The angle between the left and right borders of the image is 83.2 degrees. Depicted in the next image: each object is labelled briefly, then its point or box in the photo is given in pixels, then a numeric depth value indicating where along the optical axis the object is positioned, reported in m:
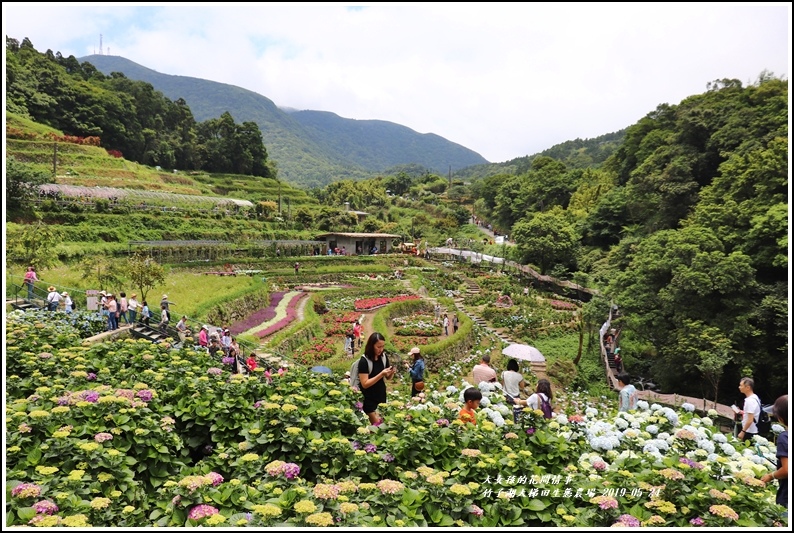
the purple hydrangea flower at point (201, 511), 2.67
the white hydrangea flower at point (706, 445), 4.25
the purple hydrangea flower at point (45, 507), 2.61
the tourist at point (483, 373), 7.04
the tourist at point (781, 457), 3.41
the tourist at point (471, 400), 4.78
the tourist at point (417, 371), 7.61
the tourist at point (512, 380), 7.11
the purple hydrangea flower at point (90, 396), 4.10
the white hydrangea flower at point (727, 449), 4.35
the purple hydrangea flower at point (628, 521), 2.82
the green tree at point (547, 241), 36.59
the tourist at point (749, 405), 5.53
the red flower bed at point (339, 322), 18.87
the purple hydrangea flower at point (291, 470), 3.13
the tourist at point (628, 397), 6.65
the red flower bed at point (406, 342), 17.35
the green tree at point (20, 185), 26.28
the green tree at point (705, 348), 13.16
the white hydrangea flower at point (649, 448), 4.22
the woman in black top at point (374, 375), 5.03
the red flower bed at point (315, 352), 15.14
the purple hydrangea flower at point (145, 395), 4.49
